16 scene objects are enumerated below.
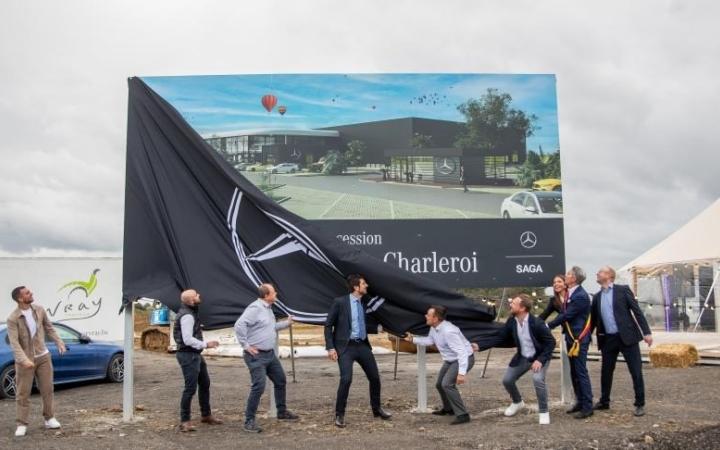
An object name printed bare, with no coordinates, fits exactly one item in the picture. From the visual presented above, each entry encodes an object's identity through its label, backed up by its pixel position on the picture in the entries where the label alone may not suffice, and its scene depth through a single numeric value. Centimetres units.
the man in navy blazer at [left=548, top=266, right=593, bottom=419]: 1002
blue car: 1312
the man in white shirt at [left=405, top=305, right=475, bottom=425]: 959
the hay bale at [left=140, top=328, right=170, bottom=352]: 2559
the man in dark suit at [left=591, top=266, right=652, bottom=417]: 991
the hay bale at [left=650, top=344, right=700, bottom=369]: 1689
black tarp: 1022
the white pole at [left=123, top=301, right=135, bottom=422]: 981
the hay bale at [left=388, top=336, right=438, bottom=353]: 2408
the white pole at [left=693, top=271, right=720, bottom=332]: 2370
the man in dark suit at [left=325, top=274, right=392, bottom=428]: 948
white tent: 2398
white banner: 2136
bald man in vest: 907
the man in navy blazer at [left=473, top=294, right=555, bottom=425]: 948
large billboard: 1234
